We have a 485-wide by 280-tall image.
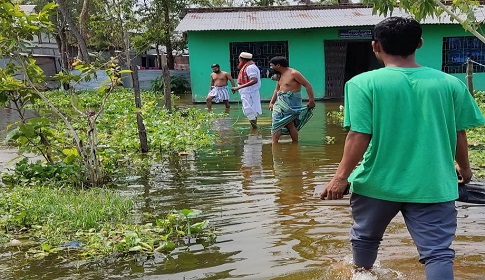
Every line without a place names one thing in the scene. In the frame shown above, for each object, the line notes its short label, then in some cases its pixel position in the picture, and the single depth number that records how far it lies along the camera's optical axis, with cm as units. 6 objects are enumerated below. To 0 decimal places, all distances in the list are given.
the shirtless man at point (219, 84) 1447
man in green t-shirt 258
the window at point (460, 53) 1775
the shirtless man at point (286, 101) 800
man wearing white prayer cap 1016
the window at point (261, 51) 1783
